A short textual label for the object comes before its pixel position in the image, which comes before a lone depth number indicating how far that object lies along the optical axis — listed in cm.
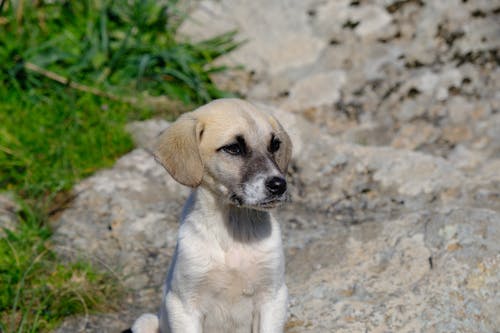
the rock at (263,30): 779
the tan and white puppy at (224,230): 371
